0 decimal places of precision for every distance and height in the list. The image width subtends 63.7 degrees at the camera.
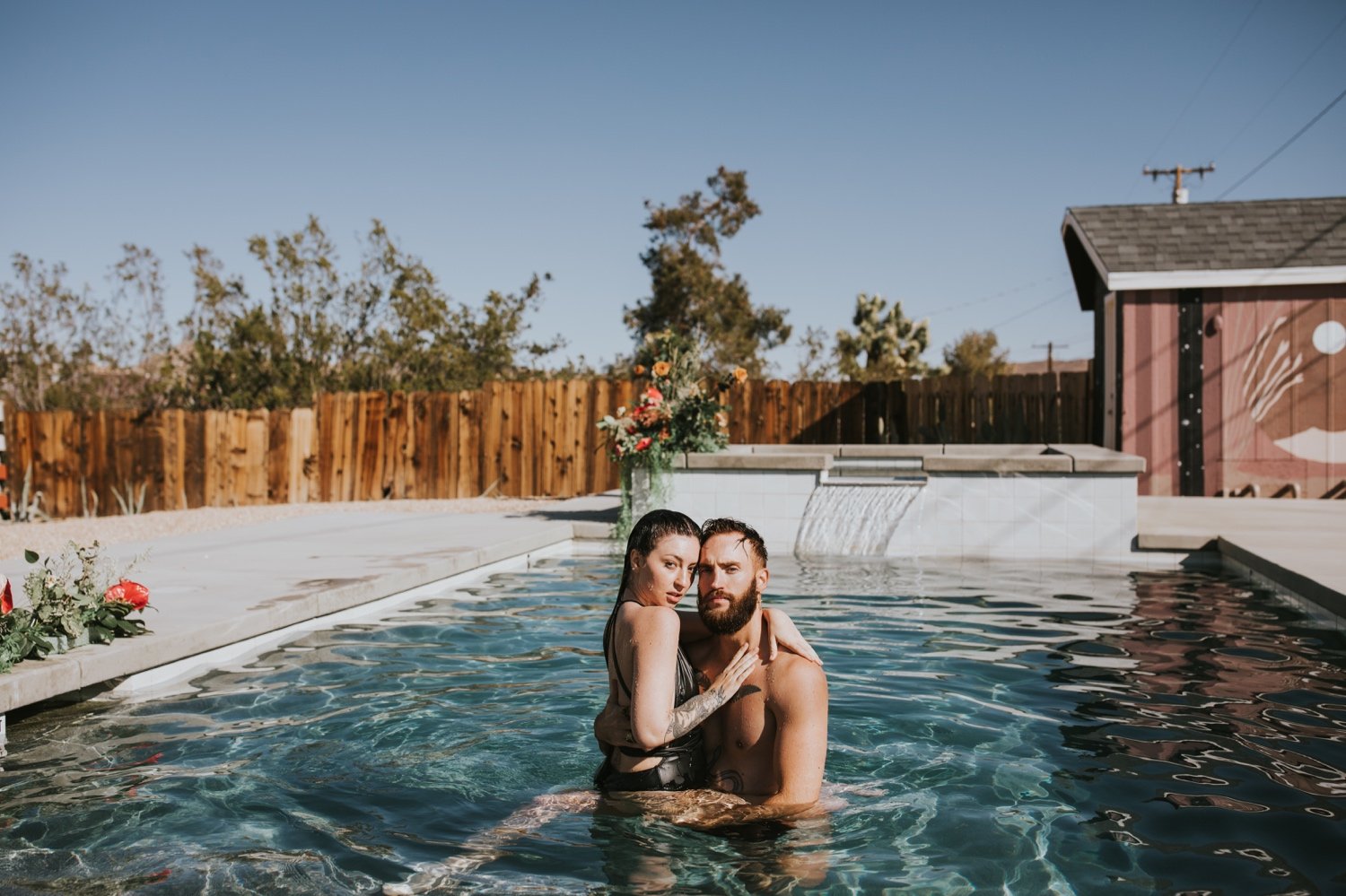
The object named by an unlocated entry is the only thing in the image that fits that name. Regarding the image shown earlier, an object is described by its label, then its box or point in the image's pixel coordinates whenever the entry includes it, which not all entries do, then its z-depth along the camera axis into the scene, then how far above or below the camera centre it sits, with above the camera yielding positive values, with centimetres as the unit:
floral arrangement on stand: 1088 +32
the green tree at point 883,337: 4753 +565
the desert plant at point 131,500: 1617 -64
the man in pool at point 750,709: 316 -76
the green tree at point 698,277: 3391 +577
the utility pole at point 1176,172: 3014 +810
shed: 1443 +134
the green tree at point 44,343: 2161 +234
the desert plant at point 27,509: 1505 -72
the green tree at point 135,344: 2173 +235
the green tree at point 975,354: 5228 +545
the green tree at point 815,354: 3244 +336
